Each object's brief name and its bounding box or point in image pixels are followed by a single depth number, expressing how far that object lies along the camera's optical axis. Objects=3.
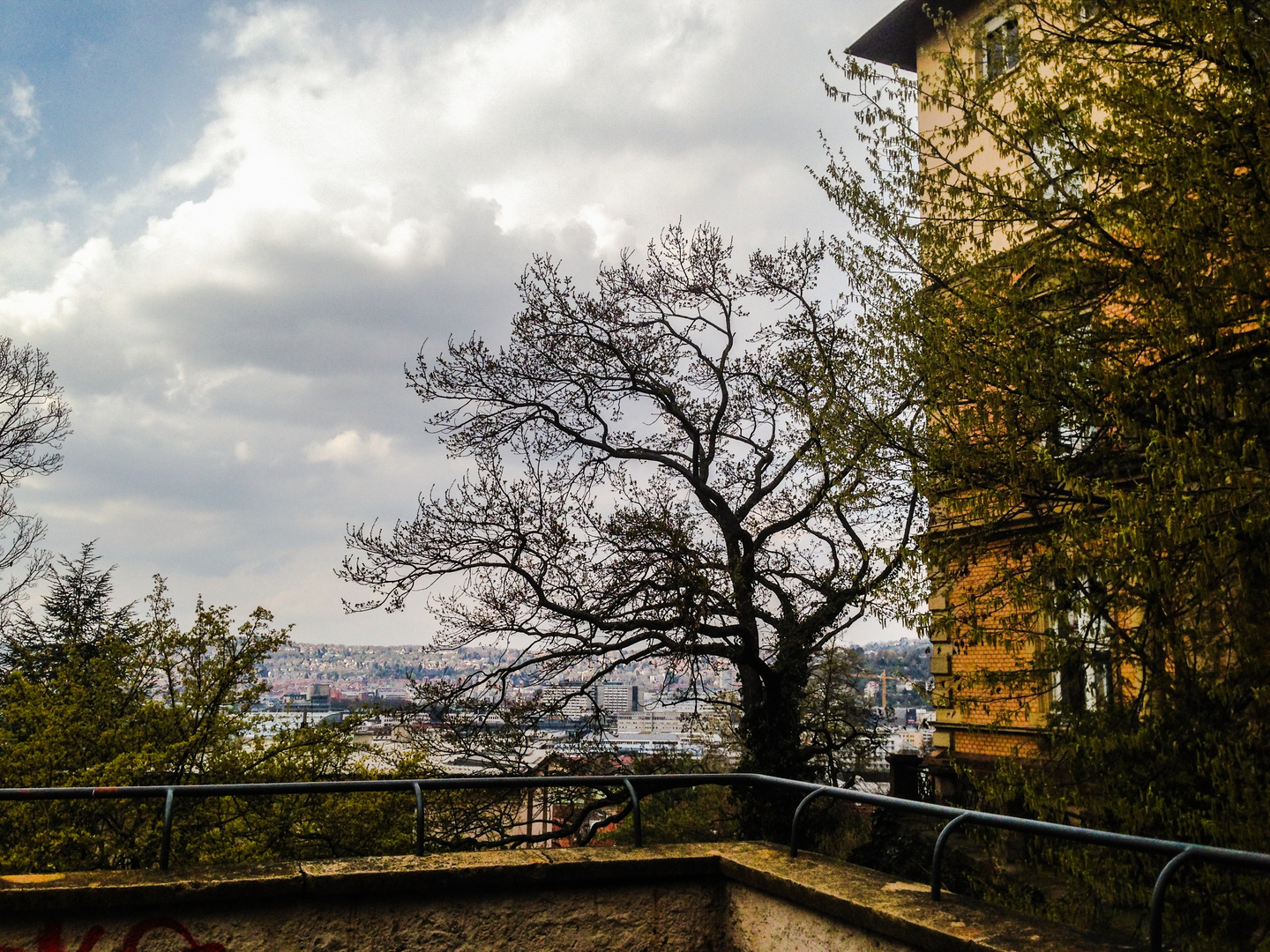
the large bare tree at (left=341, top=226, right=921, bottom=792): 16.97
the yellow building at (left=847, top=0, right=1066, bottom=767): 8.98
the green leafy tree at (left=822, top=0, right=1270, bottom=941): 6.87
